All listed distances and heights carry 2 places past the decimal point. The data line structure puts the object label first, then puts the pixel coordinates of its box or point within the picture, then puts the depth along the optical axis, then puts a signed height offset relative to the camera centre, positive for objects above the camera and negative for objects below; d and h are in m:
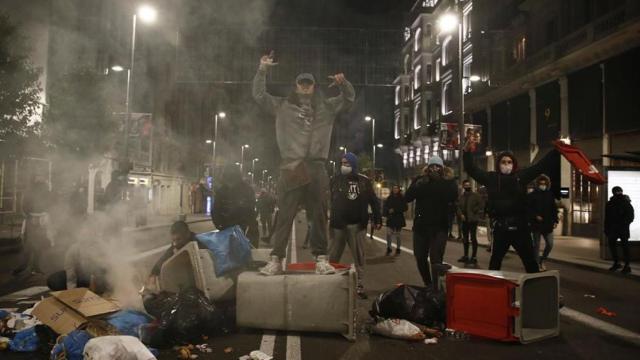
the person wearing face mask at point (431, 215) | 5.83 -0.17
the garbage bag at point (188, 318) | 3.95 -0.99
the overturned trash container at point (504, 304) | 4.16 -0.89
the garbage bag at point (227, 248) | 4.53 -0.49
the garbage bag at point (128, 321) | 3.94 -1.03
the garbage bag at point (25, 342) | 3.77 -1.15
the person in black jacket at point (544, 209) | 9.04 -0.11
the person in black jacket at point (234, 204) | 6.90 -0.11
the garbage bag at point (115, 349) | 2.99 -0.96
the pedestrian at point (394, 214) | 11.34 -0.32
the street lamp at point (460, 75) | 16.36 +4.28
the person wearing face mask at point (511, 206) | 5.13 -0.03
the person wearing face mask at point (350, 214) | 6.33 -0.19
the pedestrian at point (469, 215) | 10.27 -0.29
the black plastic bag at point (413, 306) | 4.61 -0.99
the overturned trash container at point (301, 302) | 4.14 -0.88
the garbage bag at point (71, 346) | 3.33 -1.04
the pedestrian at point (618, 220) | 9.09 -0.29
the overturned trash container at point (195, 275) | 4.34 -0.74
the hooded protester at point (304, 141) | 4.49 +0.52
